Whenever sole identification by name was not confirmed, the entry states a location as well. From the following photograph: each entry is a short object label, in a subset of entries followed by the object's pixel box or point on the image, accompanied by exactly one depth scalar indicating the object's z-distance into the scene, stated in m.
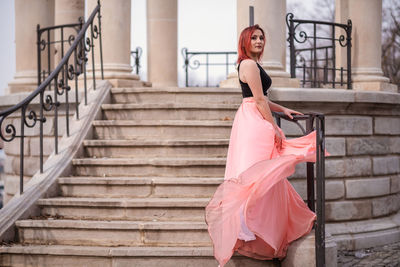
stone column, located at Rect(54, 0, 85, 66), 12.52
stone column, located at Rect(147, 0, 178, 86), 12.88
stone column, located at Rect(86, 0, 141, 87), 9.15
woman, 4.96
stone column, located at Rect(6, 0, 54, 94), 11.05
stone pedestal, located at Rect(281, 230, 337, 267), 5.13
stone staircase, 5.59
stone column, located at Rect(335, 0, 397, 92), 9.83
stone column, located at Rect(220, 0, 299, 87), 8.62
